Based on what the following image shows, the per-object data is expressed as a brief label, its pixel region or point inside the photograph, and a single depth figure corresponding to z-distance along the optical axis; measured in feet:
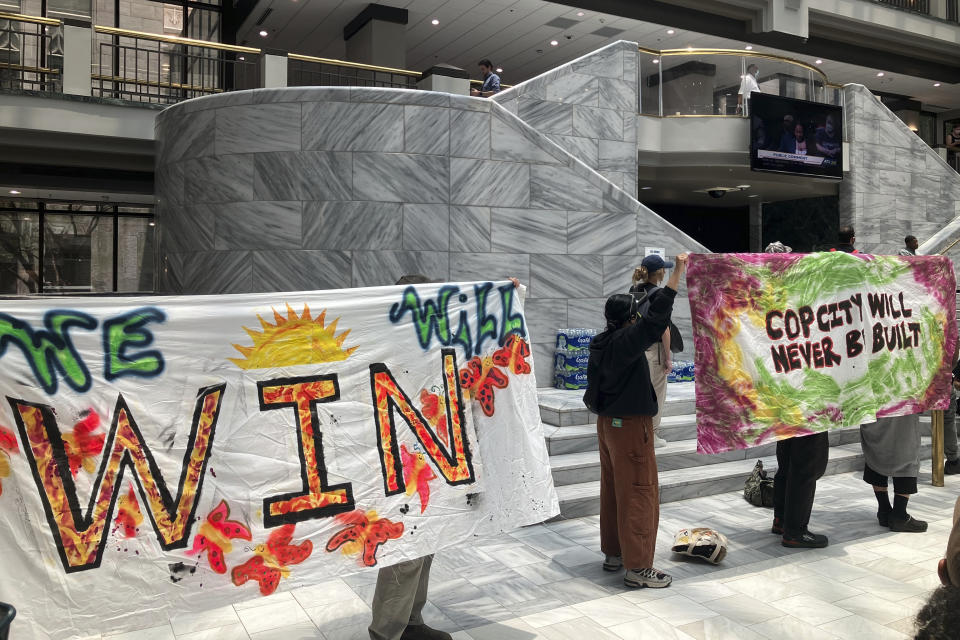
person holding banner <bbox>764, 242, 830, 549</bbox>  18.52
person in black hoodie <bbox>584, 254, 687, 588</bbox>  15.74
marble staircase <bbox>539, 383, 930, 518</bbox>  22.39
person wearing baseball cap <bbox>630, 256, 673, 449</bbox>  20.17
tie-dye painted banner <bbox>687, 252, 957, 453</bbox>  18.33
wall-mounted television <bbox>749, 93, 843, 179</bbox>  48.03
